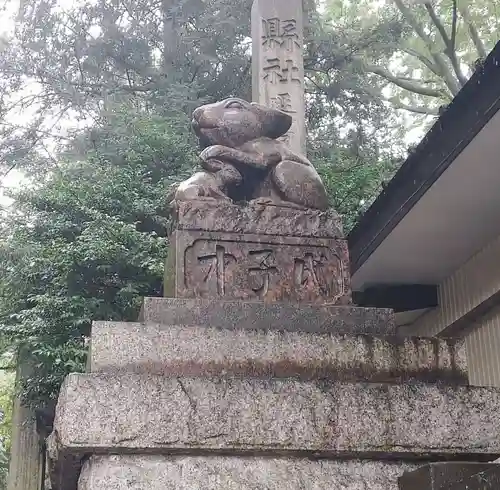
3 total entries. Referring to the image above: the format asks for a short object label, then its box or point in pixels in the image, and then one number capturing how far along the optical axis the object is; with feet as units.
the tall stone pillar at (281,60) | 29.94
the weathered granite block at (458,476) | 6.84
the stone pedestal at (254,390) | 9.69
